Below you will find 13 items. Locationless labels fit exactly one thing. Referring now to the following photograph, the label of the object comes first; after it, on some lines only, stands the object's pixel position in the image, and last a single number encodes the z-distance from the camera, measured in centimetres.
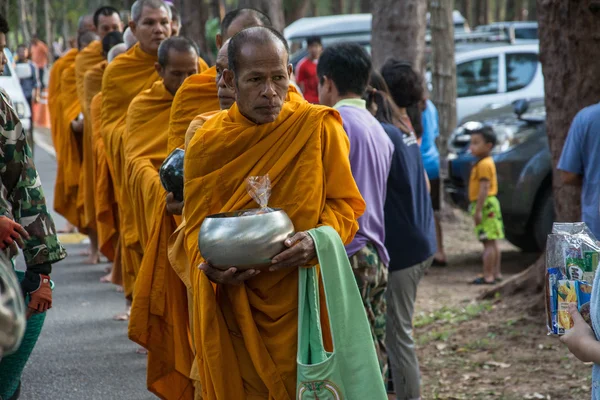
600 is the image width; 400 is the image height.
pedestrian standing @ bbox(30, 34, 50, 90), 4792
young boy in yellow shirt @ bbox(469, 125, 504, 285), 1352
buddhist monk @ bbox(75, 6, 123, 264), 1332
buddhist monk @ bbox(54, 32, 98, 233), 1437
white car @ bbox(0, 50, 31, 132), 2289
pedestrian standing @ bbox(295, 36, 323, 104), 2132
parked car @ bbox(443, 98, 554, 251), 1406
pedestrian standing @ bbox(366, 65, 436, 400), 790
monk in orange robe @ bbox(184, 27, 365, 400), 562
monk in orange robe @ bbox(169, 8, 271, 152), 777
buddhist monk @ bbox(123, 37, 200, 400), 752
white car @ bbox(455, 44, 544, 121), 2414
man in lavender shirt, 710
